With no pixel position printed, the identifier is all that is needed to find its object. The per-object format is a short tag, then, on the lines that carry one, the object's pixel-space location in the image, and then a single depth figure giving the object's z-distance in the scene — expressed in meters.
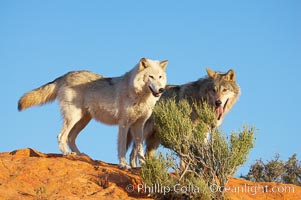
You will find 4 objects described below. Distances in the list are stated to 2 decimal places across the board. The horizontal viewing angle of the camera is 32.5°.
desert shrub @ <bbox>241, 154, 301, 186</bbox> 15.46
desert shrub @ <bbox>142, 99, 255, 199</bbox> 9.66
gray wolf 11.73
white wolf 11.13
